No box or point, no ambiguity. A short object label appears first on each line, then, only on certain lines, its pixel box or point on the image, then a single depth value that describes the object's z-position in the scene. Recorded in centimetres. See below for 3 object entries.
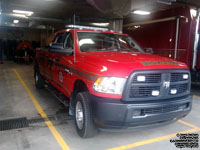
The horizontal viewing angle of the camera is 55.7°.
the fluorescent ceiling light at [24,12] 1479
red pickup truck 271
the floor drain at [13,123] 380
